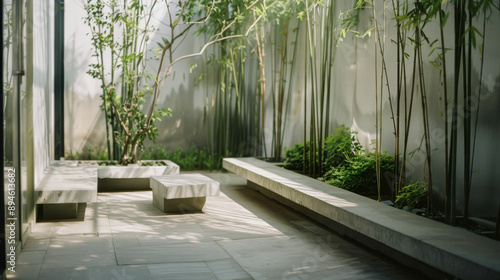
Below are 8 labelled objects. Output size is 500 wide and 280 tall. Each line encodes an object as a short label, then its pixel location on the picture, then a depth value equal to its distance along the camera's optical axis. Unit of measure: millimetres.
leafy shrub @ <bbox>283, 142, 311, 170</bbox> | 4914
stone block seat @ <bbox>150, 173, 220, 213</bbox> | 3928
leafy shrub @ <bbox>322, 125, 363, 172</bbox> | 4238
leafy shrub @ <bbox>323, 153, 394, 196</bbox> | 3793
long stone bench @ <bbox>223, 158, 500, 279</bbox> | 2035
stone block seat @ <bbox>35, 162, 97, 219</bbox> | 3568
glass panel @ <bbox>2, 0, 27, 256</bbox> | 2473
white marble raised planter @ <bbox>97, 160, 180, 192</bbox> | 5031
